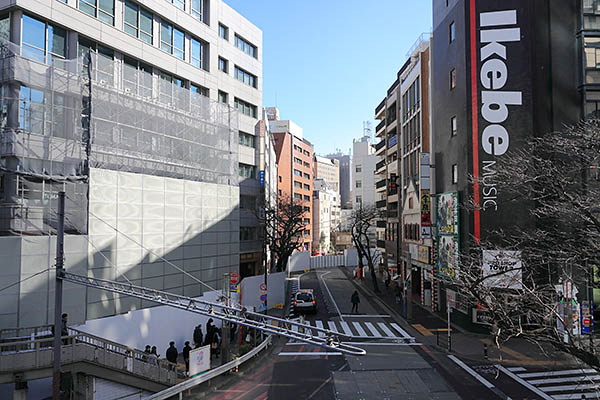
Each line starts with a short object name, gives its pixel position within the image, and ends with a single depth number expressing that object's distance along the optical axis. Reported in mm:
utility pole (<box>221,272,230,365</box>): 19969
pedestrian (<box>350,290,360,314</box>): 33406
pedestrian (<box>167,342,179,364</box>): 18969
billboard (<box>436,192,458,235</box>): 28281
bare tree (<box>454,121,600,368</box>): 8406
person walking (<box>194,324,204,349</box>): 21578
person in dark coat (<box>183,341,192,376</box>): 18333
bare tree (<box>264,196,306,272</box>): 42988
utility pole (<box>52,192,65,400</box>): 12641
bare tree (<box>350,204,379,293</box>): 44459
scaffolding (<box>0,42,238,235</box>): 17750
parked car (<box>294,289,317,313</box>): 32031
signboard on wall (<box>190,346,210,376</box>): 16812
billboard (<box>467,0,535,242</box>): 25547
